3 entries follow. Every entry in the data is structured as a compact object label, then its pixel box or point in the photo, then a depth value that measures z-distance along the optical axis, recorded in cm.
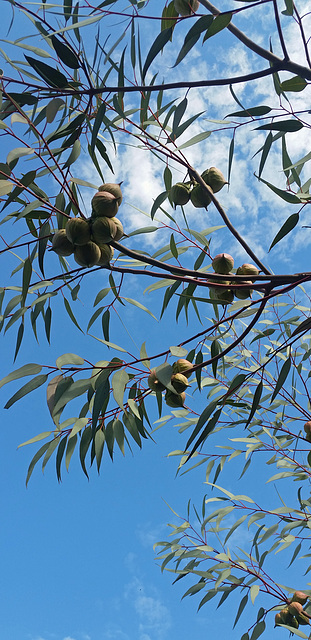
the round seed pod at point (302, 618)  221
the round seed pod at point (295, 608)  220
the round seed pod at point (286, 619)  223
